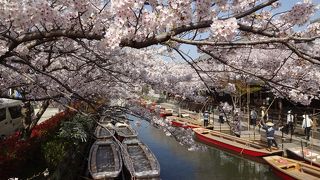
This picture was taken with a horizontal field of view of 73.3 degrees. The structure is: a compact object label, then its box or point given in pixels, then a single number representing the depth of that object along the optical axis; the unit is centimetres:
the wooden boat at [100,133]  928
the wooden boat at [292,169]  731
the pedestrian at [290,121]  1126
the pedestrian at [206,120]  1513
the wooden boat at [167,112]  1913
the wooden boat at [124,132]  974
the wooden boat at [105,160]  636
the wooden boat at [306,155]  828
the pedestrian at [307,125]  1011
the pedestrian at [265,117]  1301
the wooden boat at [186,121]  1580
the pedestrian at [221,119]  1524
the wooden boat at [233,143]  1033
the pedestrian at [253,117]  1284
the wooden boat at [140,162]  638
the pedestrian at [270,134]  998
